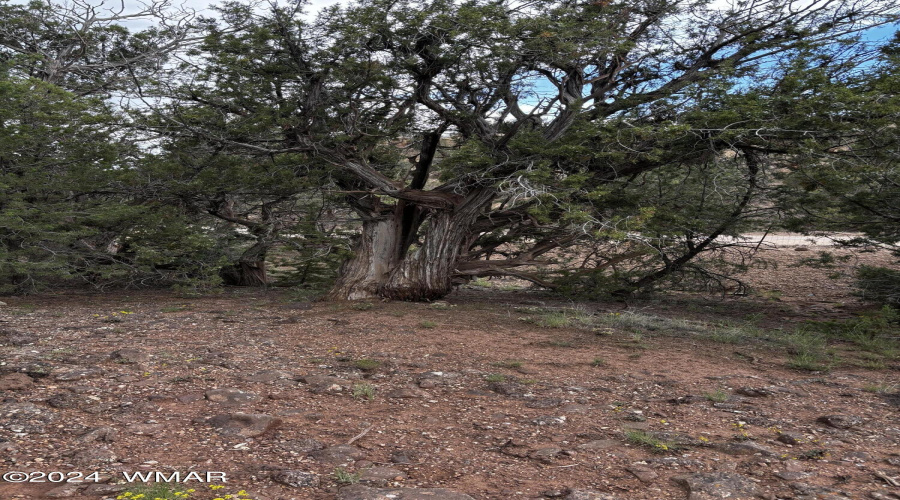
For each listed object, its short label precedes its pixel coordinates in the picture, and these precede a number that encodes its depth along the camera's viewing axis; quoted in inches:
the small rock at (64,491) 118.7
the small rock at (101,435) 148.5
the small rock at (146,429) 154.9
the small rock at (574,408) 184.5
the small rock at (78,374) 197.0
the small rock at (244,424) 158.9
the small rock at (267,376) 207.2
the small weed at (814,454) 146.8
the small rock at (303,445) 150.0
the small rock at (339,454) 144.2
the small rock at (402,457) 144.5
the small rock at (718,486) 126.5
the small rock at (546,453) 146.9
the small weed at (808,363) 243.9
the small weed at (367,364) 229.3
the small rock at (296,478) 129.9
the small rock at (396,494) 123.7
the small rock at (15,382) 183.5
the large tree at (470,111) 327.9
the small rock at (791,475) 134.7
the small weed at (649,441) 152.4
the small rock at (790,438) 157.8
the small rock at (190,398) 181.9
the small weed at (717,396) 194.6
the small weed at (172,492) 116.9
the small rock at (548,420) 173.6
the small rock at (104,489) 120.0
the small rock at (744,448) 150.6
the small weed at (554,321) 320.2
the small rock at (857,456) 145.9
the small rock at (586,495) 125.6
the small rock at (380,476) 131.8
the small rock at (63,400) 171.8
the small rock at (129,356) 221.3
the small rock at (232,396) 183.3
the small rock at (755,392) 203.8
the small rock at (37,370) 197.5
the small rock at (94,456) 135.3
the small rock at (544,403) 189.8
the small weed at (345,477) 131.0
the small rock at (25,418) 153.2
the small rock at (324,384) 200.8
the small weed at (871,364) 247.7
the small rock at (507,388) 202.2
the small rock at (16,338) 242.5
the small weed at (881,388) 208.5
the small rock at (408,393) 197.2
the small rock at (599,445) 153.9
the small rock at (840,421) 171.8
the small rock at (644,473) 134.8
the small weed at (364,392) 194.1
